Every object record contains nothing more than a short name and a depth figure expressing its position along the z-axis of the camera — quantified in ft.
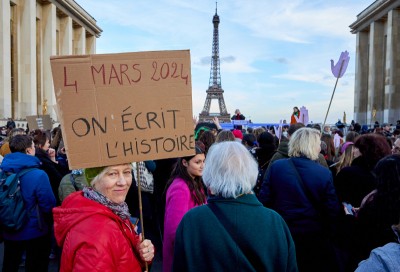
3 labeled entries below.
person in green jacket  6.83
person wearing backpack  13.64
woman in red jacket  6.42
